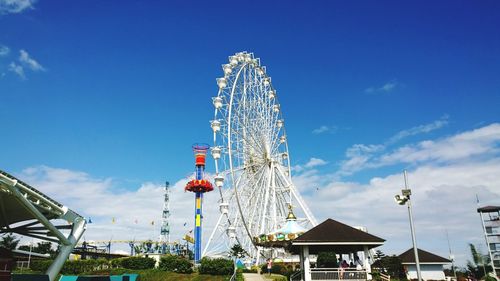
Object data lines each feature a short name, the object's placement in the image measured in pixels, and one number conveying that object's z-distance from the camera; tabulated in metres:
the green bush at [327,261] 23.81
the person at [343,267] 23.27
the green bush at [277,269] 35.42
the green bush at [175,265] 38.88
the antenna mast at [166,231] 85.81
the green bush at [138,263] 41.31
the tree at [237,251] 45.69
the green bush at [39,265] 42.38
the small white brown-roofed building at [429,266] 35.47
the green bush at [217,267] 37.03
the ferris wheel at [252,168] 43.22
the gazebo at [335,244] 23.33
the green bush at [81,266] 40.78
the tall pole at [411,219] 17.03
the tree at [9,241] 62.25
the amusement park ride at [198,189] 63.42
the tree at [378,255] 43.26
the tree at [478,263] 59.95
